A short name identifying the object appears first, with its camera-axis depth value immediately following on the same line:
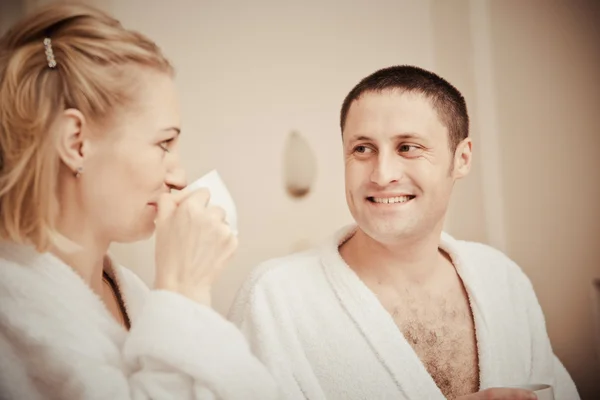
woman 0.79
